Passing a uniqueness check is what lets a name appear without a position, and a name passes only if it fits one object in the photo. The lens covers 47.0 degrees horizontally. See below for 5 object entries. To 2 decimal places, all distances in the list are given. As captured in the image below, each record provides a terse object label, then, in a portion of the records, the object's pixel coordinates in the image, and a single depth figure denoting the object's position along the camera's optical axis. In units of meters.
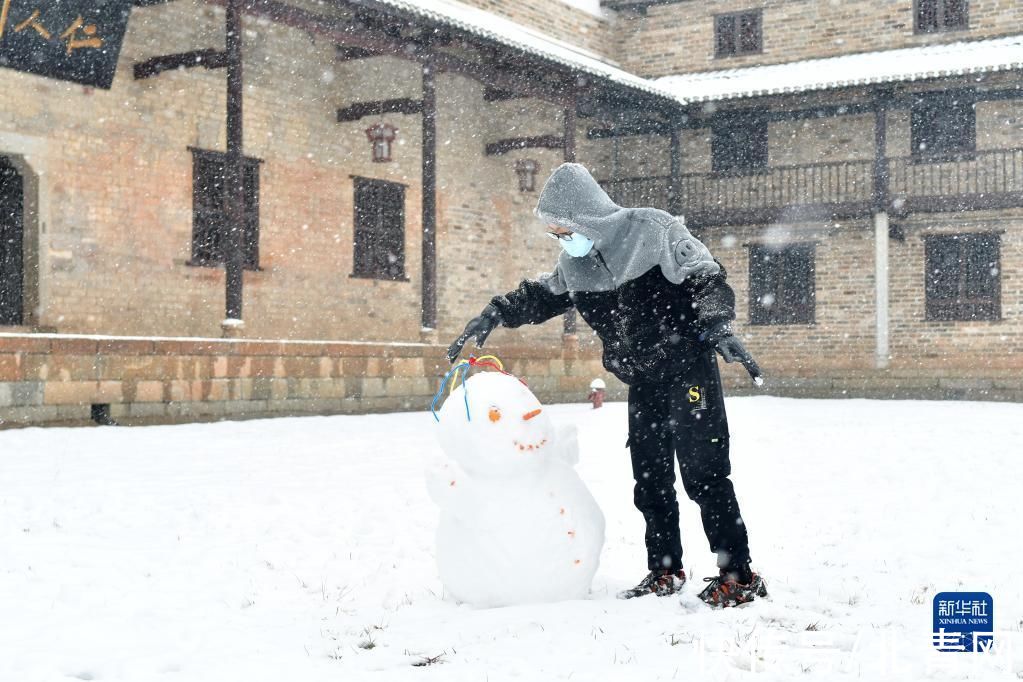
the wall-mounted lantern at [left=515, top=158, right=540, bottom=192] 17.04
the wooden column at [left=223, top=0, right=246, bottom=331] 11.29
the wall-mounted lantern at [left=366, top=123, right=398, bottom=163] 14.11
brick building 11.73
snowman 3.48
